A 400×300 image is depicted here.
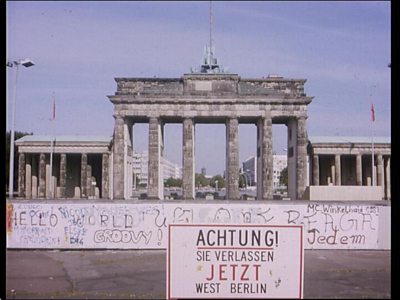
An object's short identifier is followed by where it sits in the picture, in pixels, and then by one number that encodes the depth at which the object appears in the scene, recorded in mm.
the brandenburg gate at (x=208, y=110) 53875
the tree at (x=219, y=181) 136625
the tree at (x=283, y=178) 91000
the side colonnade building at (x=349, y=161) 52094
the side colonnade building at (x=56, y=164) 53781
